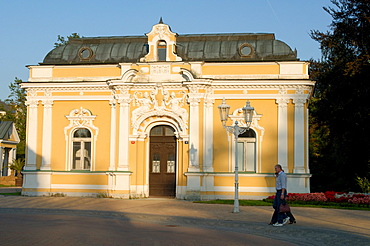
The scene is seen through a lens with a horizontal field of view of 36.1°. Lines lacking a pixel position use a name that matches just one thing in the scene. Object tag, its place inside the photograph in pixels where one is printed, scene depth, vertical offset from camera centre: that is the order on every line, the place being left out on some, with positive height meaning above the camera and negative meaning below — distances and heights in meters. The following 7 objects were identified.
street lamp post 19.86 +1.90
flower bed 21.14 -1.02
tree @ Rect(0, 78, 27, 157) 58.31 +5.69
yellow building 26.00 +2.37
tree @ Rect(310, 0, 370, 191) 25.42 +3.84
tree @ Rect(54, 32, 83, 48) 52.31 +11.97
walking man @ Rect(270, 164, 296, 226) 15.12 -0.79
